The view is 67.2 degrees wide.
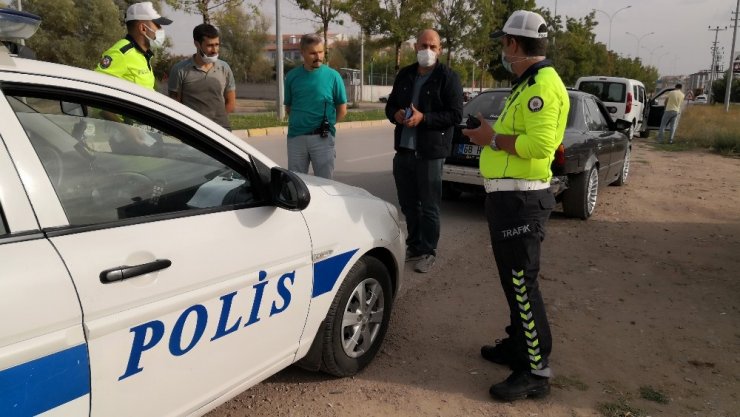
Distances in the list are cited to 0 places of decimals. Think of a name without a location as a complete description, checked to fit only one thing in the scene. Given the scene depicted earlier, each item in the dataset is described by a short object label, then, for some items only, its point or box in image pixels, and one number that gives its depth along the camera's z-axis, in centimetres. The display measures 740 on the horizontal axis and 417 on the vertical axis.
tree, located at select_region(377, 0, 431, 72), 2650
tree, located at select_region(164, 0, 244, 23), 1719
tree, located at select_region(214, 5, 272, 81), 4738
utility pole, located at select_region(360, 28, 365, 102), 2940
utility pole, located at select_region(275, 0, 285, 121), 1775
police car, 154
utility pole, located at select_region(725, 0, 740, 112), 3062
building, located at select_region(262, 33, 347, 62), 8244
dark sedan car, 596
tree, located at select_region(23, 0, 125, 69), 3015
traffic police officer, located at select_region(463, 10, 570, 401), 260
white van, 1555
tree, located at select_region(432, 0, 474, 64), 3000
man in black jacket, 441
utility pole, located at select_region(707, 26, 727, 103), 5803
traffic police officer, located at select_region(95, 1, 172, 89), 401
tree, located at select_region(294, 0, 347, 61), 2300
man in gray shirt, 462
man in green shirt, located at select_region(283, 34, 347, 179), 469
